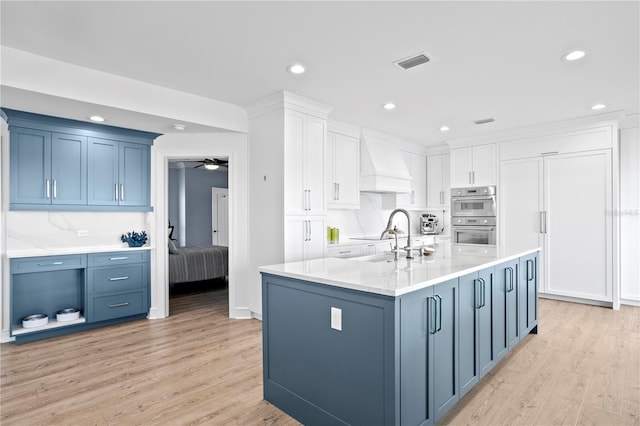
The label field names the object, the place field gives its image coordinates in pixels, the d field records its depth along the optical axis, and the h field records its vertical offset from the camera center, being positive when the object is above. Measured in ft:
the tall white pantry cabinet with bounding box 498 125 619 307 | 15.55 +0.34
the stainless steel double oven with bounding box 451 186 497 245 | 18.83 -0.09
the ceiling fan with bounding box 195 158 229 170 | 24.34 +3.58
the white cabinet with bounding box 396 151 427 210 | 21.12 +1.85
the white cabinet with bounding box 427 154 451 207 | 22.08 +2.08
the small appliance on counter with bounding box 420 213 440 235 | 22.33 -0.73
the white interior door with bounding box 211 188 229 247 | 29.84 -0.28
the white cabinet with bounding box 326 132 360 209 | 16.21 +2.04
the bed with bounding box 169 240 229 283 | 18.48 -2.73
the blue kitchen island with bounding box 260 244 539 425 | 5.74 -2.32
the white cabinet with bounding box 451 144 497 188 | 18.86 +2.64
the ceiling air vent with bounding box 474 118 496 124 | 16.24 +4.34
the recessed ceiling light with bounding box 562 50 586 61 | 9.56 +4.38
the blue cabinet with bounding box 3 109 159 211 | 11.68 +1.77
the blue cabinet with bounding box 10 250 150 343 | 11.69 -2.74
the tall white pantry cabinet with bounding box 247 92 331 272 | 12.95 +1.36
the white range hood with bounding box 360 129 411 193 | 17.65 +2.49
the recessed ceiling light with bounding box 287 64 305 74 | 10.41 +4.36
